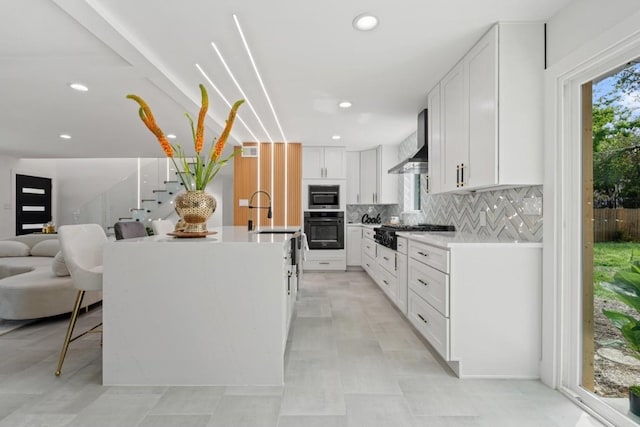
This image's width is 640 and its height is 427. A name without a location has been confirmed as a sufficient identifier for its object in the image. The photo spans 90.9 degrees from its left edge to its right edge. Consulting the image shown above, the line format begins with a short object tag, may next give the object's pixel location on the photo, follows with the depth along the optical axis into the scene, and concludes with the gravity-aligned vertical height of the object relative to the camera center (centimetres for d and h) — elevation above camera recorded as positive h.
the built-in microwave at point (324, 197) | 566 +33
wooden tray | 203 -13
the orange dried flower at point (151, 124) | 173 +51
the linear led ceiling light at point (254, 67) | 210 +126
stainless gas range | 338 -16
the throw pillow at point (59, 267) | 310 -53
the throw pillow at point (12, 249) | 441 -50
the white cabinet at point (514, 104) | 203 +73
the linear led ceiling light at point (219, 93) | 276 +126
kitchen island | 185 -58
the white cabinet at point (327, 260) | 565 -80
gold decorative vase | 201 +4
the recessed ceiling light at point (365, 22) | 199 +126
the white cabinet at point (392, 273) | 305 -66
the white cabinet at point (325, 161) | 567 +98
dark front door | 711 +25
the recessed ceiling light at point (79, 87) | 307 +126
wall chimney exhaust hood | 338 +67
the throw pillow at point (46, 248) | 443 -49
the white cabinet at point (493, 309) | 200 -59
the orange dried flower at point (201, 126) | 188 +54
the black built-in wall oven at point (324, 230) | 561 -26
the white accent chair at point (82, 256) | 195 -28
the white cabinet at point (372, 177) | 575 +74
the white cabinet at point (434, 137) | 294 +76
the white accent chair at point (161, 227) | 281 -11
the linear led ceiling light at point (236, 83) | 241 +126
